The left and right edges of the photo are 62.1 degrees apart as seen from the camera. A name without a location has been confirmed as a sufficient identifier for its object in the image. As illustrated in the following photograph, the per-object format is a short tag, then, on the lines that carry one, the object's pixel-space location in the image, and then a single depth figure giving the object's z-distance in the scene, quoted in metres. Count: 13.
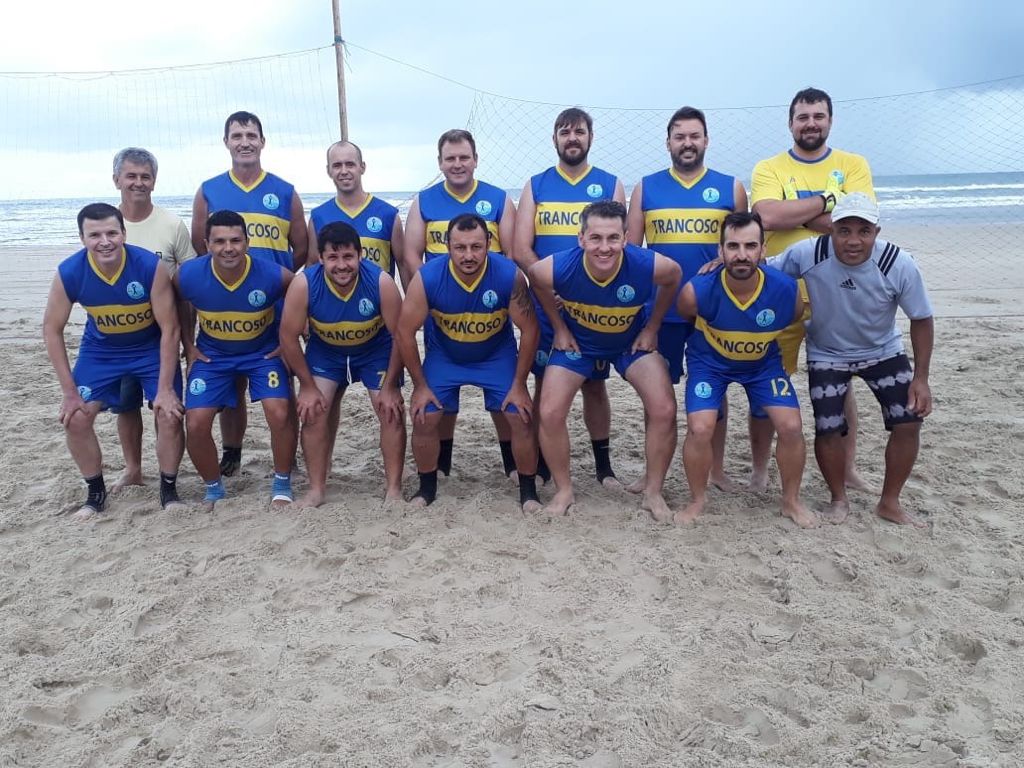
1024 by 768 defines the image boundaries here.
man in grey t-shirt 3.68
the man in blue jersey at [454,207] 4.27
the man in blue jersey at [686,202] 4.07
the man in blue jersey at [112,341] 4.00
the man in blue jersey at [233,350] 4.05
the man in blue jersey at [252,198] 4.40
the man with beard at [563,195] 4.21
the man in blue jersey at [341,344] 3.96
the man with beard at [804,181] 3.94
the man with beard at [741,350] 3.69
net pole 6.81
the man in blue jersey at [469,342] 3.93
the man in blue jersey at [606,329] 3.86
